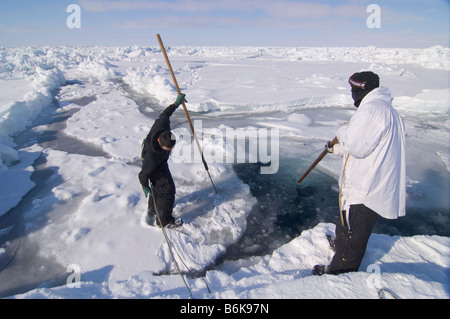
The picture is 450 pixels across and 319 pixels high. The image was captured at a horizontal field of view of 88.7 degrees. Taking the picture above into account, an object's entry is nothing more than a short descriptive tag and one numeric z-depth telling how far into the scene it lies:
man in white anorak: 1.46
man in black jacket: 2.51
